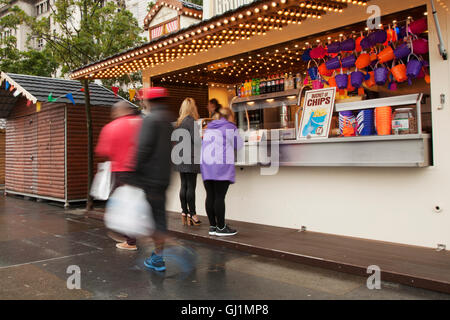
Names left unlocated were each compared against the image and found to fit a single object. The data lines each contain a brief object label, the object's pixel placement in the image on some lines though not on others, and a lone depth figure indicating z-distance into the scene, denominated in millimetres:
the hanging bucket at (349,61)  6289
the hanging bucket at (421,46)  5359
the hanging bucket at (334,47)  6442
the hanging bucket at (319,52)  6788
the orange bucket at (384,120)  5414
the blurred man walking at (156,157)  4270
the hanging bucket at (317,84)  6875
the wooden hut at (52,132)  11016
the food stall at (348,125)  5133
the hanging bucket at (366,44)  5941
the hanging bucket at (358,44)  6164
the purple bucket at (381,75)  5820
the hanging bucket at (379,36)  5789
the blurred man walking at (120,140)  4848
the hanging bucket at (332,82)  6661
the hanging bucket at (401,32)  5695
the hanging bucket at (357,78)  6145
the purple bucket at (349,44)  6270
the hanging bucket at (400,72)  5598
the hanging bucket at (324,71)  6769
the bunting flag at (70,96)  10539
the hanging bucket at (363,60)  6059
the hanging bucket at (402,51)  5508
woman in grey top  6707
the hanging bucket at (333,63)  6566
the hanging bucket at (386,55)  5738
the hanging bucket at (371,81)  6125
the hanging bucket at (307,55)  7012
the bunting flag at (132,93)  10783
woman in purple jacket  5980
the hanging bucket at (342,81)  6391
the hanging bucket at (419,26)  5379
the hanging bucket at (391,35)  5715
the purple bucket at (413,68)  5371
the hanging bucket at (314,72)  7075
